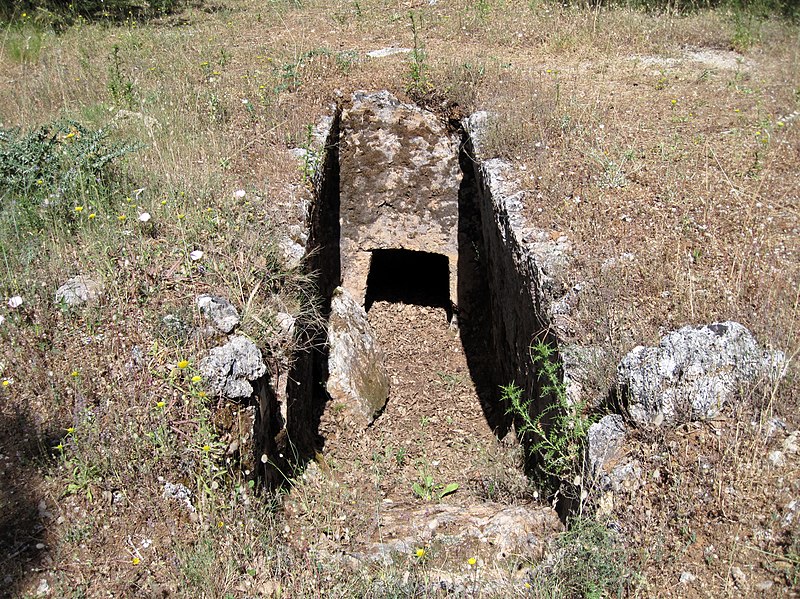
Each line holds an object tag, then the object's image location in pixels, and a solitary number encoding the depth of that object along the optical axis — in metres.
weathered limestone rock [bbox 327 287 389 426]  6.59
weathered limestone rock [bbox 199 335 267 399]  3.66
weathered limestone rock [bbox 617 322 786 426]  3.33
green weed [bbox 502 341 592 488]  3.77
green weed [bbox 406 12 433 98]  7.84
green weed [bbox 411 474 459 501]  5.07
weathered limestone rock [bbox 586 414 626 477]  3.46
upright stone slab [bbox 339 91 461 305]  7.86
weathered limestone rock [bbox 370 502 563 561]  3.61
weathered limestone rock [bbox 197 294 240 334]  4.10
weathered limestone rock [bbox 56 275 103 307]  4.12
